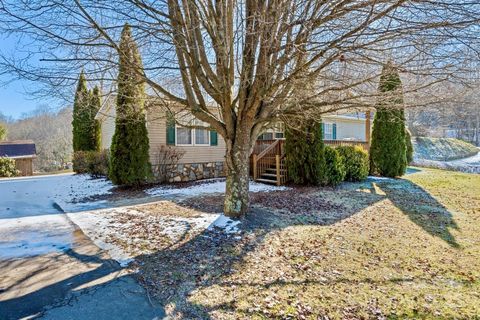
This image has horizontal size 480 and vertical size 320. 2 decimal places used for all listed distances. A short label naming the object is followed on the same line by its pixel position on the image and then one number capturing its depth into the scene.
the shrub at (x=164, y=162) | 11.34
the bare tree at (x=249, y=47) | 3.85
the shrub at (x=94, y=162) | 13.18
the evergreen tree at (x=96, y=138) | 16.69
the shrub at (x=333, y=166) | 10.32
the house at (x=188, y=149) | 11.34
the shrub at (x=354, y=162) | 11.08
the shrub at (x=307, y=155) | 10.00
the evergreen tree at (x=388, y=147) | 12.33
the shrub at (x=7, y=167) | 16.08
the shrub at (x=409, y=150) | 16.79
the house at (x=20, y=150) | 20.98
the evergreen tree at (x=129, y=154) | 10.13
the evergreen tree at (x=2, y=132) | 24.50
